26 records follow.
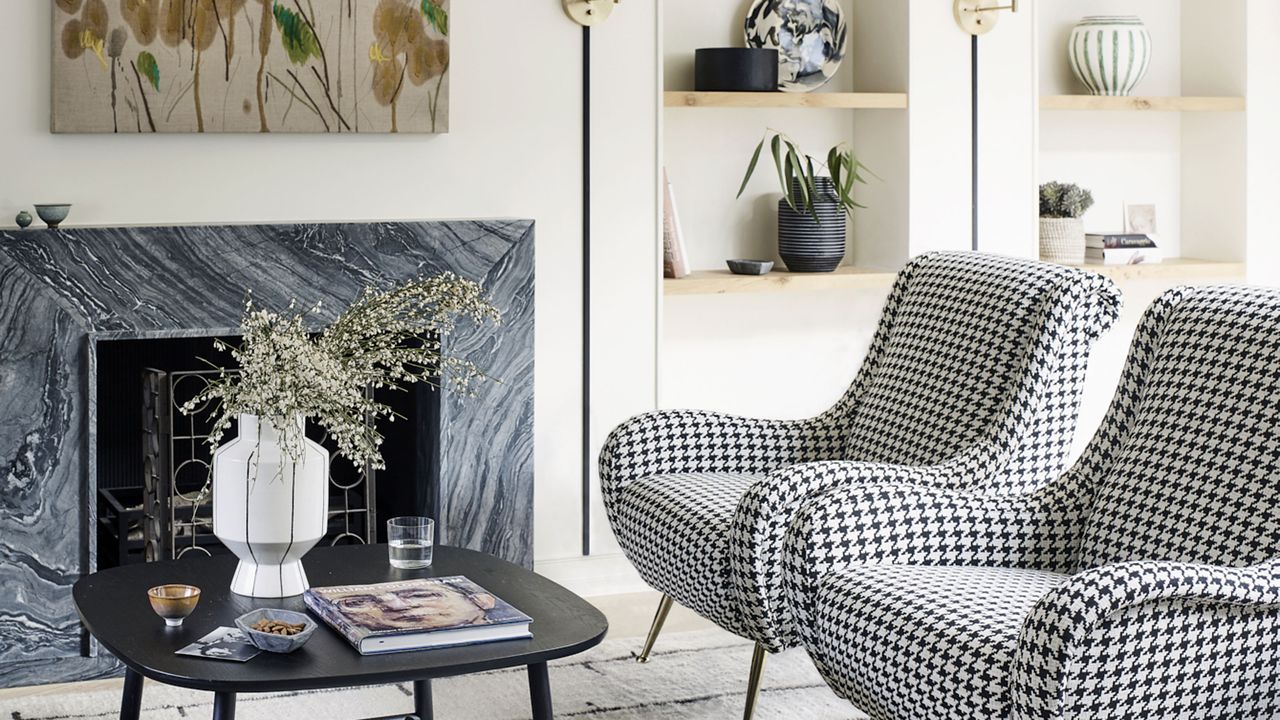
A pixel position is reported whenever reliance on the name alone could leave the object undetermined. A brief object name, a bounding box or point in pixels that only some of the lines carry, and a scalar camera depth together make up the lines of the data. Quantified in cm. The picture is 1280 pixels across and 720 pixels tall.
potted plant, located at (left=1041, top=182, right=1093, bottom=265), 450
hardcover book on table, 211
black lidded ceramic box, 410
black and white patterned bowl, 430
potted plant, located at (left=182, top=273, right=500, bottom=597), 230
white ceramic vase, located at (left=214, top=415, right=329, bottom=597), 234
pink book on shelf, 406
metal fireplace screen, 346
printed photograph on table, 205
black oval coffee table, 201
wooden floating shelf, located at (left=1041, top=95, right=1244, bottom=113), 439
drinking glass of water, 257
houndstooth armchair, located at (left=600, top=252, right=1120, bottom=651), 267
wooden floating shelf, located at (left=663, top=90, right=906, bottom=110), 400
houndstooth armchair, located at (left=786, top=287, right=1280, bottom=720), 196
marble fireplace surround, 326
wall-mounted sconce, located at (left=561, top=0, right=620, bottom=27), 375
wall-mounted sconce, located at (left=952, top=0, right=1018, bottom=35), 423
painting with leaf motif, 337
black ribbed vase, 419
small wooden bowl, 222
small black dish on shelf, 414
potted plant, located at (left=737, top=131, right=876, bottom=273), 417
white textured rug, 299
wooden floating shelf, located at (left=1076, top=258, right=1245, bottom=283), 447
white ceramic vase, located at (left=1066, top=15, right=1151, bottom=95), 453
